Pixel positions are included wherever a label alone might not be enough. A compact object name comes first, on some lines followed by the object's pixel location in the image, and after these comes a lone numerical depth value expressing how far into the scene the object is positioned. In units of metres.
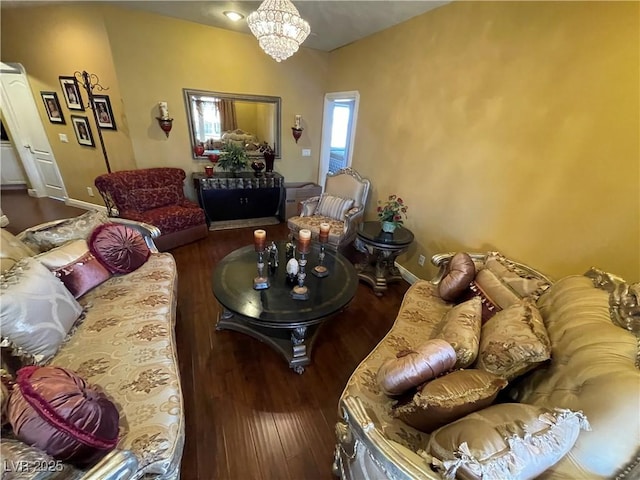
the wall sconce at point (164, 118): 3.59
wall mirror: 3.86
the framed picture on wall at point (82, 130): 3.82
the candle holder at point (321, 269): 2.09
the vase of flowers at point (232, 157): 4.05
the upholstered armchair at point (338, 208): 3.12
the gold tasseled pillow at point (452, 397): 0.93
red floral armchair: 3.23
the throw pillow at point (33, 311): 1.20
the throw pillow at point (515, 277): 1.58
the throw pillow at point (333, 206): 3.38
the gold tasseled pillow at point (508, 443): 0.73
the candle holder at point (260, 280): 1.91
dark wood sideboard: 3.92
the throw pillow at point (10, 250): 1.42
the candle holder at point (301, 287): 1.85
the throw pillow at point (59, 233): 1.78
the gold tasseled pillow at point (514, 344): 1.08
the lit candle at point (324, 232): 2.12
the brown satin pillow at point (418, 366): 1.08
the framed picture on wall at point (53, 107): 3.89
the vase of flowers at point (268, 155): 4.37
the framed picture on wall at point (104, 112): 3.55
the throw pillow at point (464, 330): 1.18
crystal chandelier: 1.80
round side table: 2.61
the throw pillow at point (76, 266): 1.62
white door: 4.05
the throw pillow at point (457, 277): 1.79
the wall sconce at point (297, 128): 4.38
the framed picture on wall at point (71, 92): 3.63
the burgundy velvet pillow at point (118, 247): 1.89
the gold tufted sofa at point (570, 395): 0.79
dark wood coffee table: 1.71
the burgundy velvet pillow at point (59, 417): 0.81
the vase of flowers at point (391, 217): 2.61
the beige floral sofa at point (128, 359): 0.84
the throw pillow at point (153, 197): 3.38
